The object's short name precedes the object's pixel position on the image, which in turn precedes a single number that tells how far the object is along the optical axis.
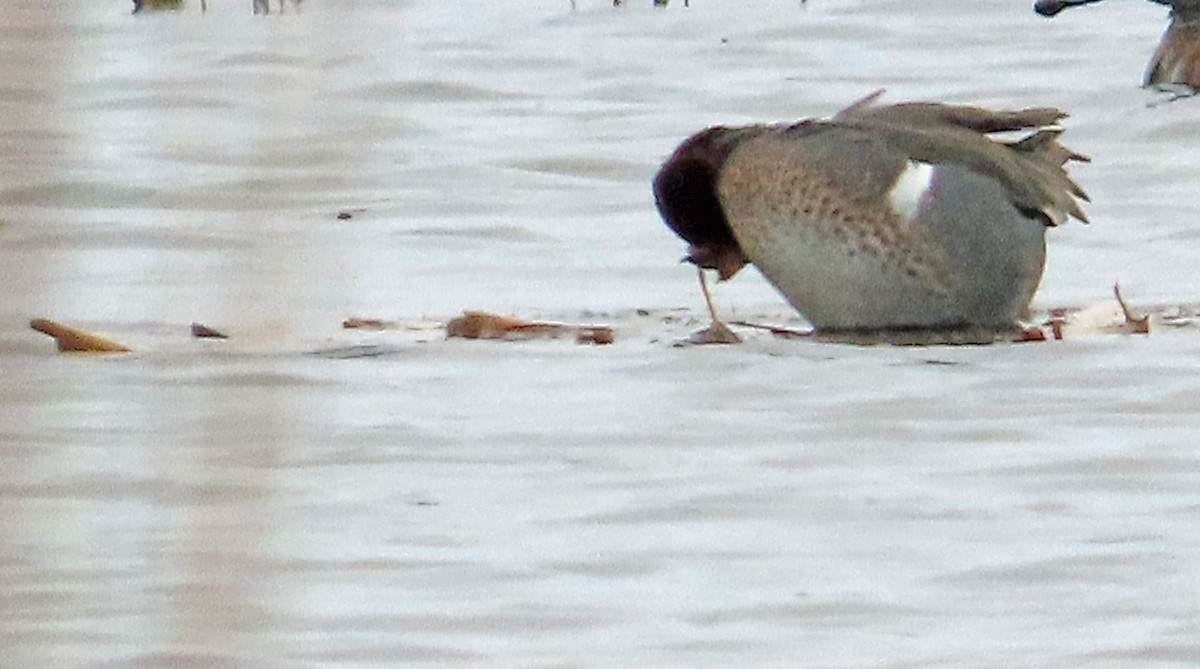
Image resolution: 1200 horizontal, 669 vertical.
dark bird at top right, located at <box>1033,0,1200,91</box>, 19.42
